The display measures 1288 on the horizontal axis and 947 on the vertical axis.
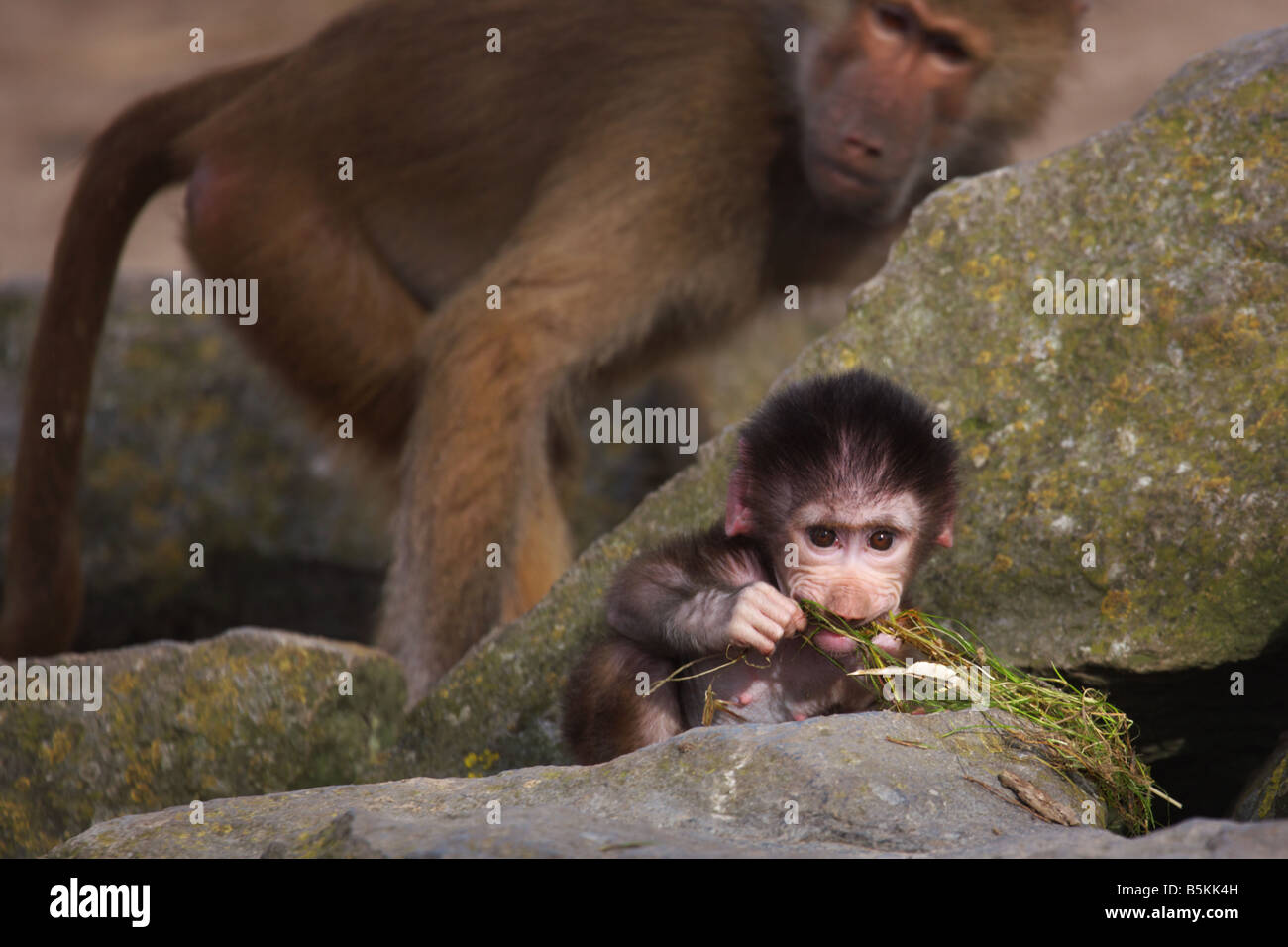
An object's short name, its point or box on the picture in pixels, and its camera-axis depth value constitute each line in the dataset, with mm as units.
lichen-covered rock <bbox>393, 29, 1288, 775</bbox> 2881
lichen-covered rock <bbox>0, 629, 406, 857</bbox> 2986
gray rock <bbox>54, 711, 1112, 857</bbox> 1911
